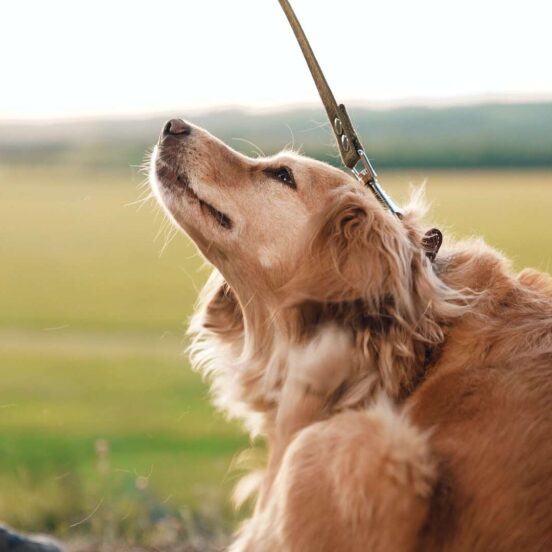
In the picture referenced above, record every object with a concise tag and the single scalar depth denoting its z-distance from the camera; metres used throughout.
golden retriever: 2.07
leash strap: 2.57
